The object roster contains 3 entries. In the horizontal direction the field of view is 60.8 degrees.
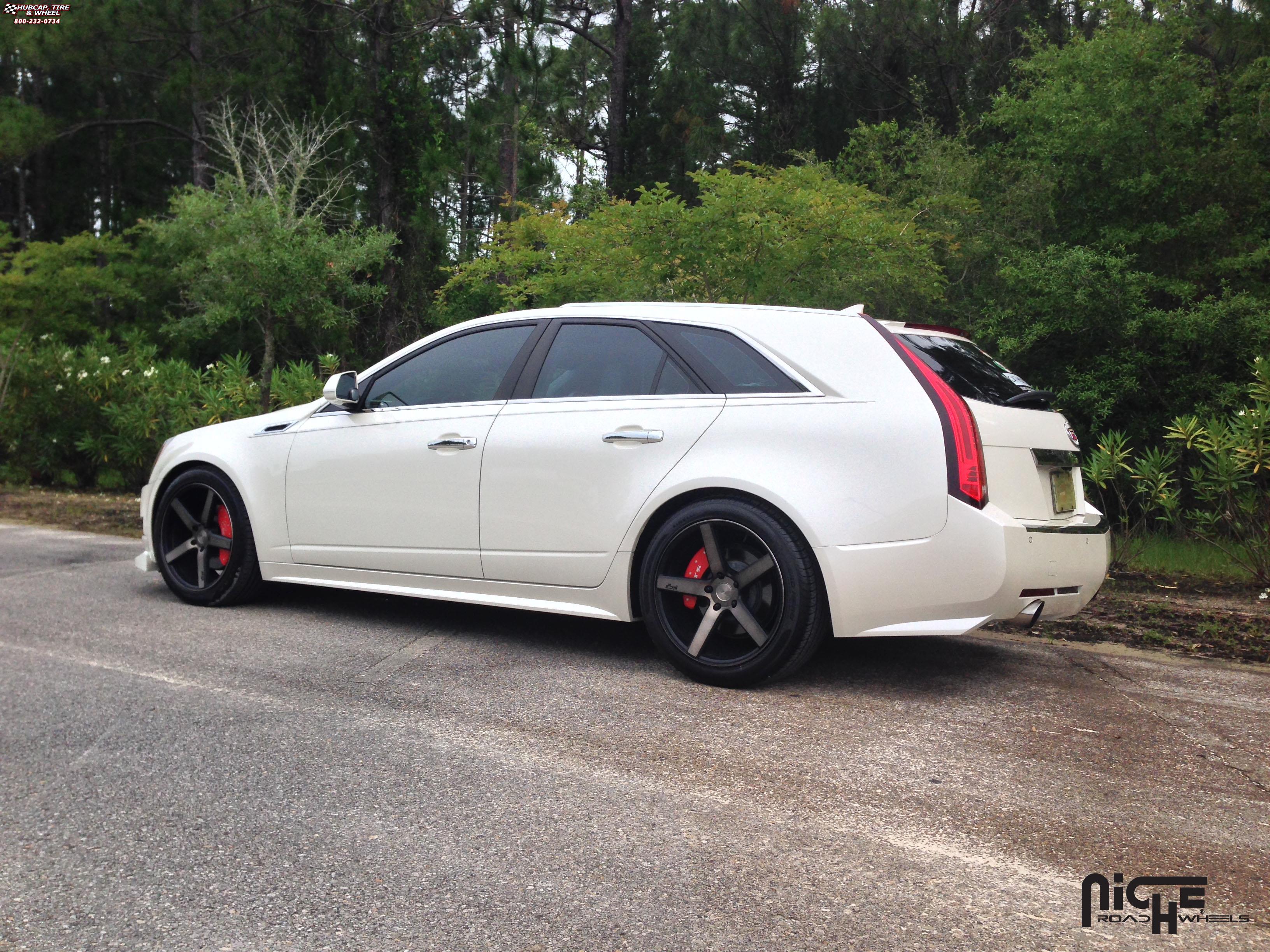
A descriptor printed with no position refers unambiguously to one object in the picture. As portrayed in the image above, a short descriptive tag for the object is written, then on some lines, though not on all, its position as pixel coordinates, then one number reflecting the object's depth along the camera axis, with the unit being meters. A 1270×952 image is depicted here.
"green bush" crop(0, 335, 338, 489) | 13.33
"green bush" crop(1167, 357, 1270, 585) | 8.06
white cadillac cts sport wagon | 4.36
